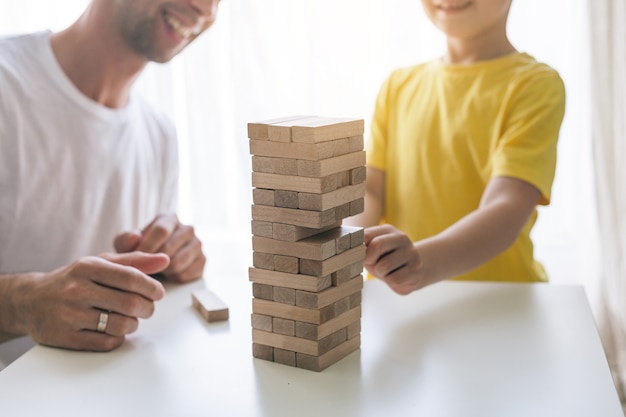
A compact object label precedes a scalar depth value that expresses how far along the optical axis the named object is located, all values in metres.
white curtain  2.08
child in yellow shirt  1.33
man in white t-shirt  1.43
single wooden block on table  1.12
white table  0.85
